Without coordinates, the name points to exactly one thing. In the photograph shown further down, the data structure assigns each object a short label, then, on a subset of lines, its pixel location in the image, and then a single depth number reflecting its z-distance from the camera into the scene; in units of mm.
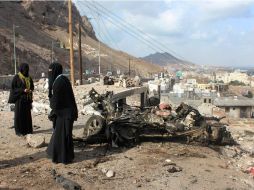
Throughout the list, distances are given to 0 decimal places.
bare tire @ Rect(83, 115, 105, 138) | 4900
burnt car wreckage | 4935
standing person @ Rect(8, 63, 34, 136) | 5187
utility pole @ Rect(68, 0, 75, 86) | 13073
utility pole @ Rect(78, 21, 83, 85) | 15440
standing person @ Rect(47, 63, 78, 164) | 4011
